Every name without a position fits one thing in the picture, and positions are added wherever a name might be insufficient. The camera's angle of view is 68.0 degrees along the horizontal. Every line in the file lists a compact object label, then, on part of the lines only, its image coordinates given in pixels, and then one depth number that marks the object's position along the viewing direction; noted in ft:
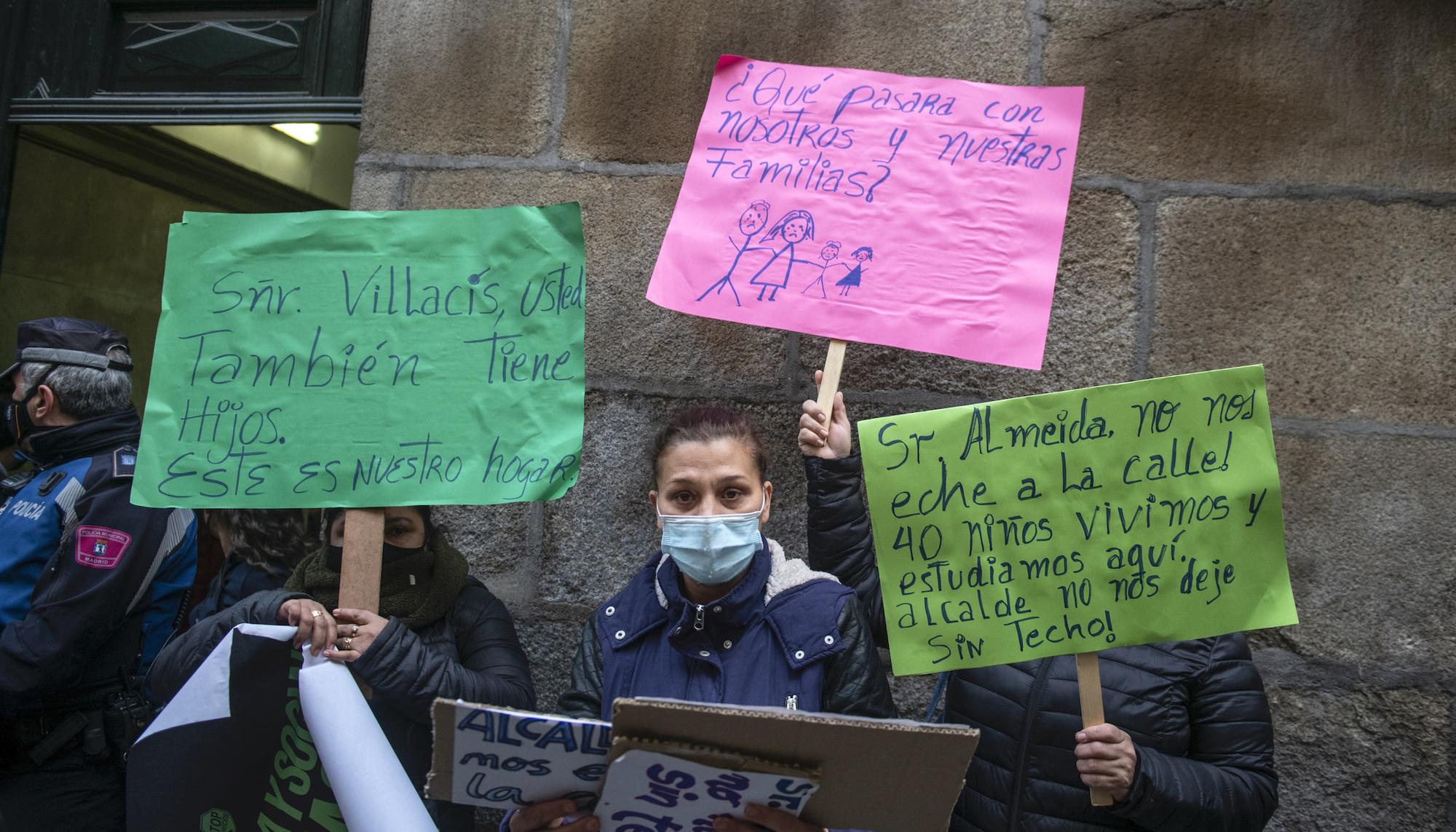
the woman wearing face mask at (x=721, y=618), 6.29
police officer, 8.45
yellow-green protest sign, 6.12
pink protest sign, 7.52
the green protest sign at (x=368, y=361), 7.22
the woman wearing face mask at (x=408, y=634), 6.84
